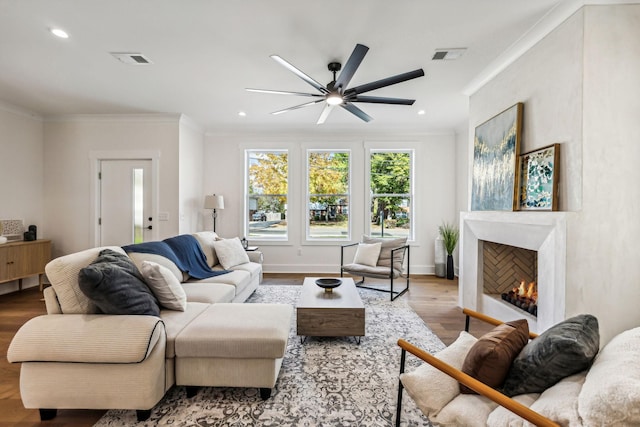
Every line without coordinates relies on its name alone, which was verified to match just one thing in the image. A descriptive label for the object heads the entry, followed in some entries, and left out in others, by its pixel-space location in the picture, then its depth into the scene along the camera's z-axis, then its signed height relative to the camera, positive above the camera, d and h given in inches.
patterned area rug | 69.2 -48.5
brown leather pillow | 50.3 -25.0
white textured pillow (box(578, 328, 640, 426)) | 34.1 -22.0
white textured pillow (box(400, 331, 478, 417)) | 50.7 -31.1
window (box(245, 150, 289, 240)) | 225.1 +10.3
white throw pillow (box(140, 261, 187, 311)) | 88.1 -23.2
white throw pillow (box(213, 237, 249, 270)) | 153.3 -23.8
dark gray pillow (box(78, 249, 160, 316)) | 68.5 -19.6
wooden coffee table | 104.2 -38.9
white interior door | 189.0 +4.9
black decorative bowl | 120.7 -30.6
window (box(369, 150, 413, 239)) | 222.4 +13.1
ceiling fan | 88.6 +42.1
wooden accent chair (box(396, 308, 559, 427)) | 38.5 -26.7
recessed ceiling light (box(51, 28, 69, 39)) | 98.1 +57.5
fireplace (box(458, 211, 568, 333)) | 88.4 -15.5
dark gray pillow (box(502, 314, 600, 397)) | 44.8 -22.6
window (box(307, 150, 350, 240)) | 222.8 +13.5
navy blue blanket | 116.7 -19.9
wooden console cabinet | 154.1 -28.8
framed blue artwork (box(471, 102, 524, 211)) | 109.6 +19.4
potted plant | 203.3 -23.2
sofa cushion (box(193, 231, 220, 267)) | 155.9 -20.6
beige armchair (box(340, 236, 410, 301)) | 160.1 -32.1
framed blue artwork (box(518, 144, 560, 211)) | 92.1 +9.9
